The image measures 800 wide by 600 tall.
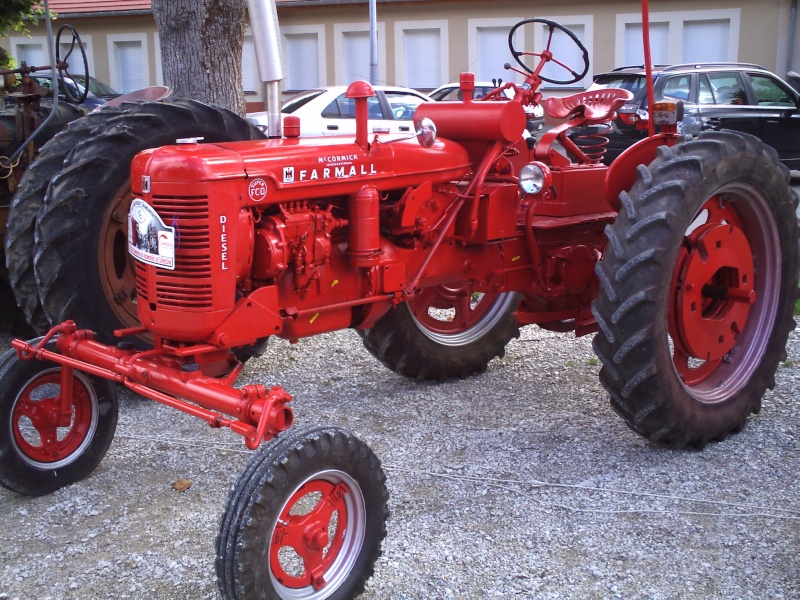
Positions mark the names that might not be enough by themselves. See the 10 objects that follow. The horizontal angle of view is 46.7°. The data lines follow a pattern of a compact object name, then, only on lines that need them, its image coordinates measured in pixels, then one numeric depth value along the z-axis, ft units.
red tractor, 9.50
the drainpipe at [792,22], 58.23
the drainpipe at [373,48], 49.76
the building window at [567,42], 61.98
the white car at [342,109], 39.73
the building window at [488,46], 64.59
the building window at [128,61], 72.59
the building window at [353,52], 66.90
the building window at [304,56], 68.18
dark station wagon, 40.65
